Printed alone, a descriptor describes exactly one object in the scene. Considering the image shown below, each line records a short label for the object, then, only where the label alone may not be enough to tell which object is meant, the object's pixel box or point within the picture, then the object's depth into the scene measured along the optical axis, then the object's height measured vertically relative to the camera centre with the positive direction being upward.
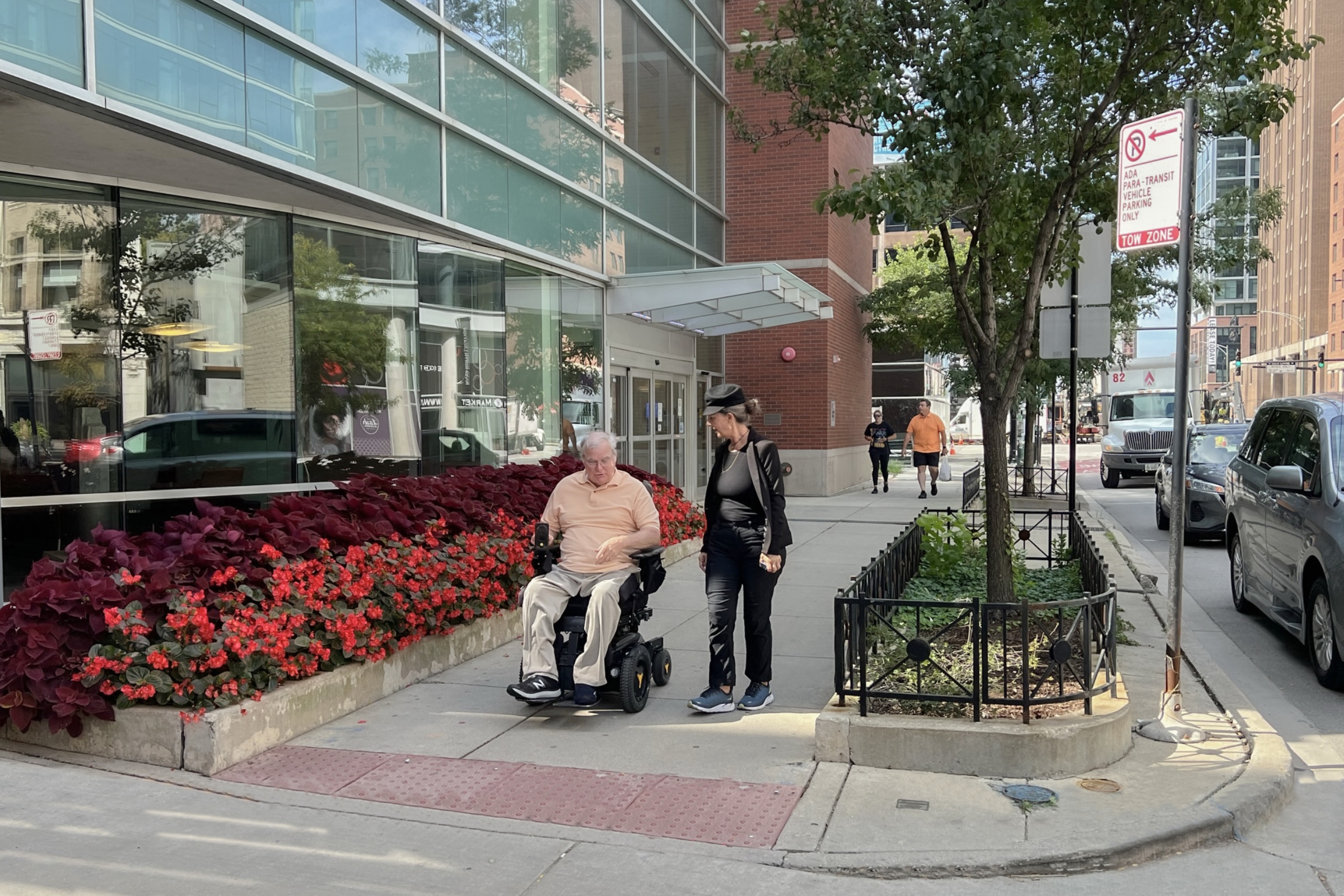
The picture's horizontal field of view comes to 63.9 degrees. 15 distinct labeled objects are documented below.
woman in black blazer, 5.86 -0.66
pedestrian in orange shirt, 20.61 -0.42
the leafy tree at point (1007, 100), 6.35 +2.00
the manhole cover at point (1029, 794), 4.64 -1.66
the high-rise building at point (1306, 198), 94.56 +19.43
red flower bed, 5.02 -0.96
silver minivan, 6.84 -0.77
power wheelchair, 5.82 -1.21
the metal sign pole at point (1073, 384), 10.55 +0.32
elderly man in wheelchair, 5.74 -0.95
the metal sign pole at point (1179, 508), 5.36 -0.50
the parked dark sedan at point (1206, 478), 13.73 -0.87
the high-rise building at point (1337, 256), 84.19 +12.45
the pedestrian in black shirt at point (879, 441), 22.00 -0.54
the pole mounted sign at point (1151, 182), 5.50 +1.21
